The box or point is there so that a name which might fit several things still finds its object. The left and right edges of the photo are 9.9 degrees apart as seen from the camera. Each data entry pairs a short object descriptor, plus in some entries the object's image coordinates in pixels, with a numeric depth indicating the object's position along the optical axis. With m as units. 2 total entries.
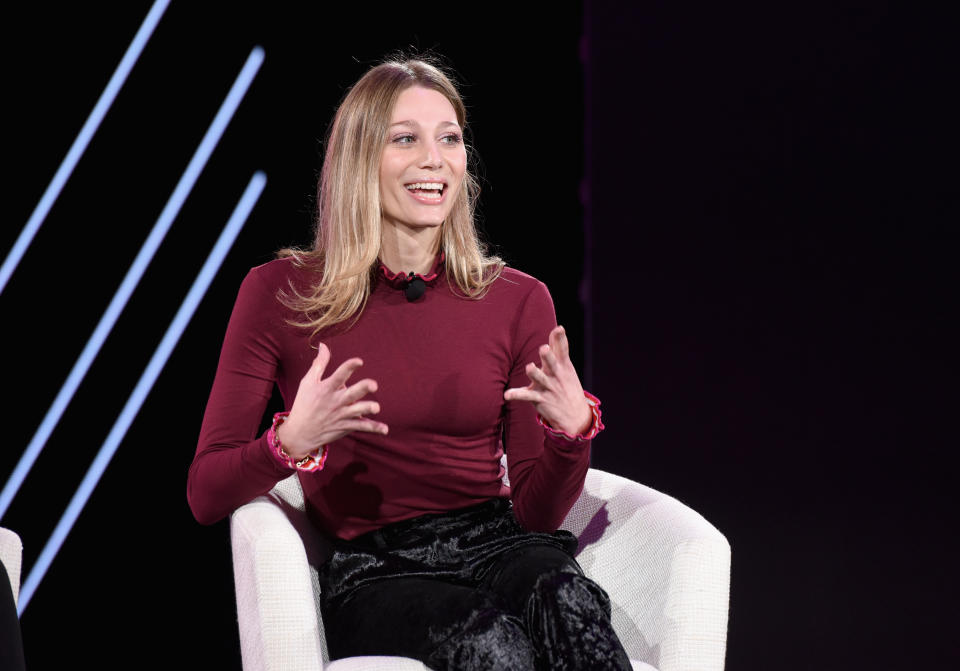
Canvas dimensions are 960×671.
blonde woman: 7.01
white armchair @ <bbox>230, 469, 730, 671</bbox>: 6.95
